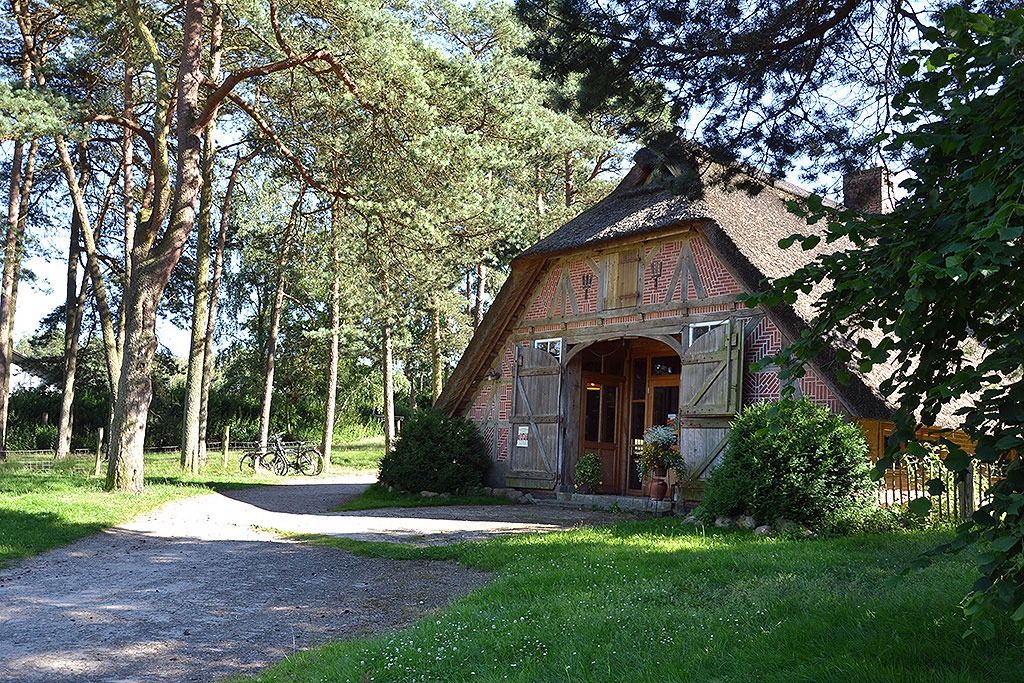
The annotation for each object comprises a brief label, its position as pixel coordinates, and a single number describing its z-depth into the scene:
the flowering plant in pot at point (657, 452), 14.41
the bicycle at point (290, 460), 23.36
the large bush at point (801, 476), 10.26
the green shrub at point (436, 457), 16.97
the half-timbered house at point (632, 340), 13.39
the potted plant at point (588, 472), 16.03
